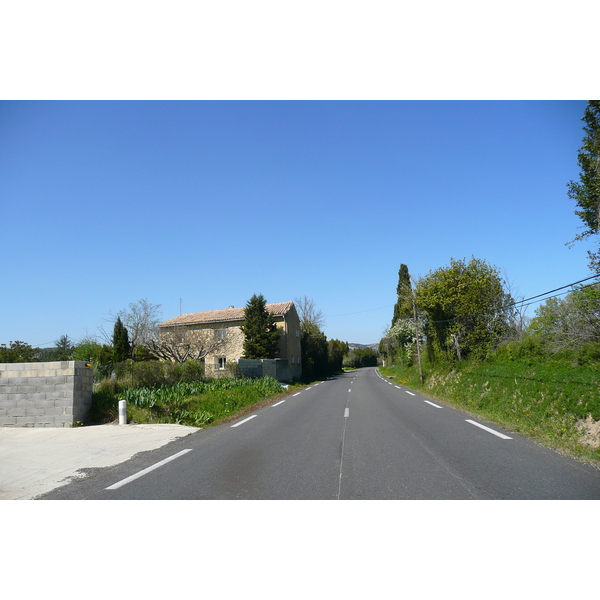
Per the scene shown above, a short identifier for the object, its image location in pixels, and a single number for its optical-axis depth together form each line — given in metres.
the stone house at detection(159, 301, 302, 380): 37.19
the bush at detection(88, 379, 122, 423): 11.60
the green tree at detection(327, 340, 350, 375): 60.89
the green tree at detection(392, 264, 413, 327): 45.06
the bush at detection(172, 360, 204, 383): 20.56
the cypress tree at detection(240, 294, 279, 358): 35.94
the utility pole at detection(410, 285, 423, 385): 25.64
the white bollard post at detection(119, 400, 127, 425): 11.15
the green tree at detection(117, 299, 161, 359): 32.69
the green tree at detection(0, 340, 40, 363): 24.18
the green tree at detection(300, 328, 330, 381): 47.22
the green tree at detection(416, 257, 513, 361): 22.55
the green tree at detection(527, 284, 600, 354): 13.09
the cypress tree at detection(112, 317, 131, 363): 33.22
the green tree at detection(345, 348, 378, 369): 103.44
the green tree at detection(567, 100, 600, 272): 13.21
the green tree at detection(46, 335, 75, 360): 46.88
